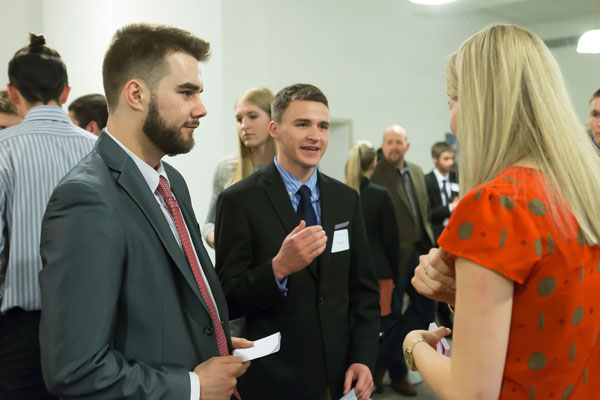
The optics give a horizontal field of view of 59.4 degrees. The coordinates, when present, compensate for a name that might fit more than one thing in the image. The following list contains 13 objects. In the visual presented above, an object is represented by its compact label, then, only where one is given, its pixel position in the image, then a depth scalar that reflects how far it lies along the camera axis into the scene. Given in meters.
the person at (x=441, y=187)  5.11
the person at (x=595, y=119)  2.92
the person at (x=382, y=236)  4.02
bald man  4.23
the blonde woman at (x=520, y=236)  0.95
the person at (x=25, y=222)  2.02
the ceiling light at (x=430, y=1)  4.82
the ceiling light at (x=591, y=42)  5.50
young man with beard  1.05
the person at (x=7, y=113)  3.33
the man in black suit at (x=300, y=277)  1.80
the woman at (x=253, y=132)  2.86
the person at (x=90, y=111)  3.30
